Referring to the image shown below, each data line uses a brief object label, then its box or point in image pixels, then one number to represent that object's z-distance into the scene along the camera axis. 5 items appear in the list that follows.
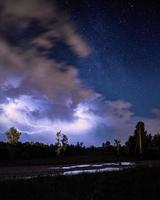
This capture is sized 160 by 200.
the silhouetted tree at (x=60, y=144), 28.79
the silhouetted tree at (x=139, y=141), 24.25
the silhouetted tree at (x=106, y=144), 36.50
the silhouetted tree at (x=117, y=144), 28.80
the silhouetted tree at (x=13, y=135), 34.46
